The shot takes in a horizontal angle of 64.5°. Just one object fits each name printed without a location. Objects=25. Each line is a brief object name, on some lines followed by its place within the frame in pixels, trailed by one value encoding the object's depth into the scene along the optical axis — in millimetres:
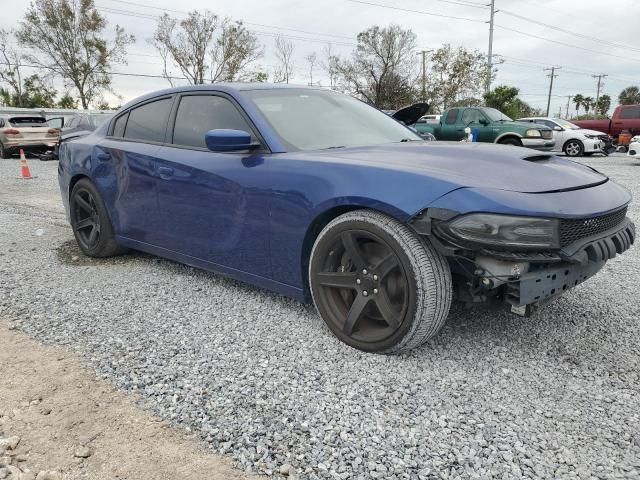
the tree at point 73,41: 35594
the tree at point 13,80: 37219
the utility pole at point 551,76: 72475
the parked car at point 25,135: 17188
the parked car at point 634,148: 12969
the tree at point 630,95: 62388
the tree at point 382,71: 41625
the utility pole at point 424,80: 41719
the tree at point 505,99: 33312
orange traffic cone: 11930
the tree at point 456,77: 40156
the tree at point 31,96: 38531
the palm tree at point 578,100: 88812
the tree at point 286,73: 40312
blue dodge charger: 2258
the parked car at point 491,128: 14477
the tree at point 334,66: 42828
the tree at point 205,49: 39438
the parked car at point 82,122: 15586
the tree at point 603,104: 73062
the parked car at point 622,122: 18984
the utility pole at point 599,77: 81262
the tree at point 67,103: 39875
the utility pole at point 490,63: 39500
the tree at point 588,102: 85312
